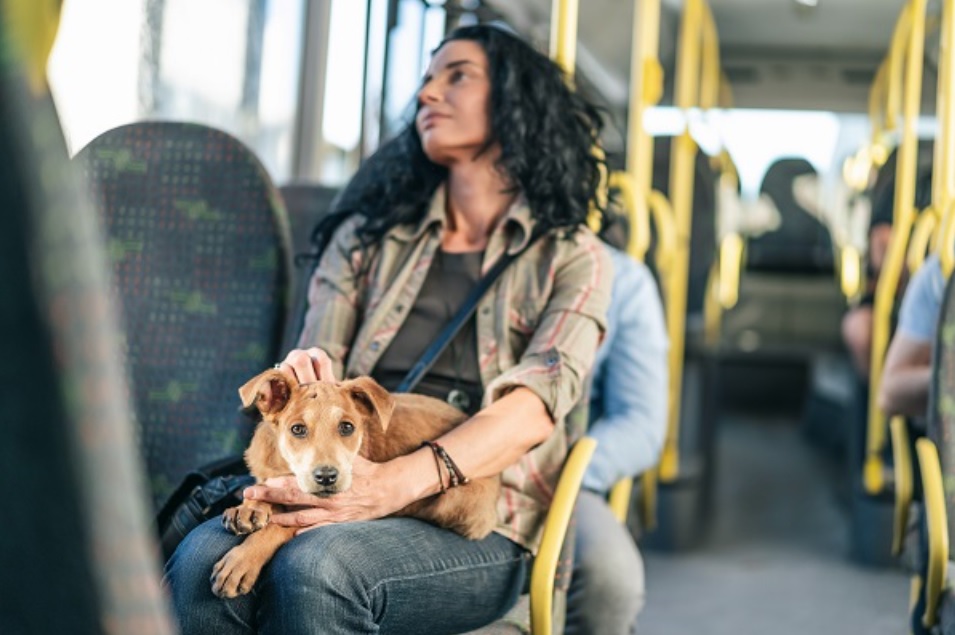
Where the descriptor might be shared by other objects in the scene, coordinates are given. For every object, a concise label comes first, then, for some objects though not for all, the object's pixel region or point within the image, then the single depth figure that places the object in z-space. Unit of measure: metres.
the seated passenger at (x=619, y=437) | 2.12
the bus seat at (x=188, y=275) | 1.85
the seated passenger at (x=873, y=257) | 4.06
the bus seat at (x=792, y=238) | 8.20
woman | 1.33
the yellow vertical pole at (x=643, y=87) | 3.74
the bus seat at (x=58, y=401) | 0.54
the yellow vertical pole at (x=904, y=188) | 3.88
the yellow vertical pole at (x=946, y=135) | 2.79
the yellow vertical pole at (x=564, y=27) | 2.47
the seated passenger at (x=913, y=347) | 2.30
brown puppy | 1.21
